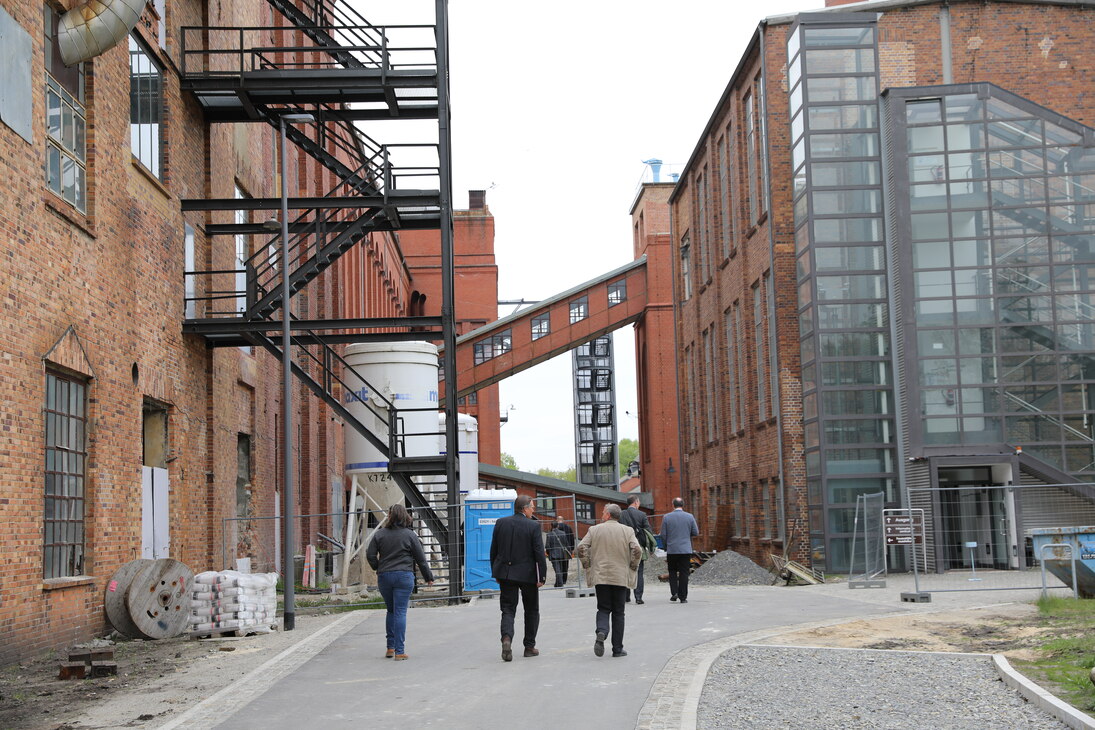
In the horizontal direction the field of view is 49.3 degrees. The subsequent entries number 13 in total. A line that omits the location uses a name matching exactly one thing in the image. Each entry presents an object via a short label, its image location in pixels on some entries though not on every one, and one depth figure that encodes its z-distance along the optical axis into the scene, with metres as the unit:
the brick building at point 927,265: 24.36
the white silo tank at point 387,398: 26.03
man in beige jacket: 11.75
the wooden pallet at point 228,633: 14.86
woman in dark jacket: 12.12
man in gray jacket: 18.73
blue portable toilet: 21.27
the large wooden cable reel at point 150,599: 14.67
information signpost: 21.52
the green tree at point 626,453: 171.12
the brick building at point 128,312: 12.98
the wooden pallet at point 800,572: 24.77
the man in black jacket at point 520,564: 11.94
